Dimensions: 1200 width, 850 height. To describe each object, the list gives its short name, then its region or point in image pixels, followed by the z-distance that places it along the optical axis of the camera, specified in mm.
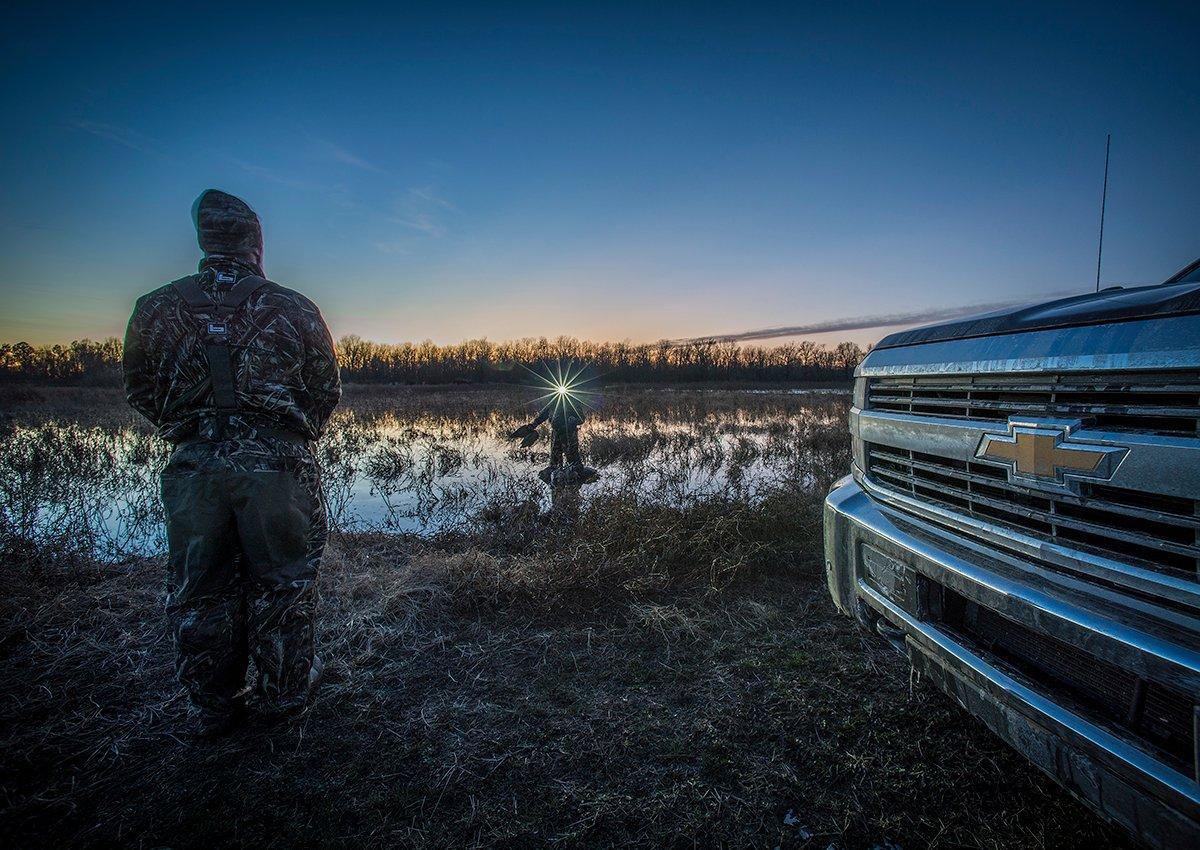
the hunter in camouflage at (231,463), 2283
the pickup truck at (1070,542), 1173
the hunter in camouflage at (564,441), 7971
